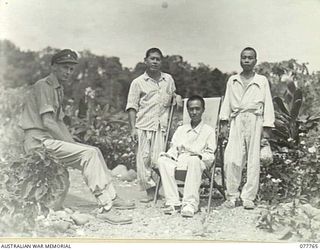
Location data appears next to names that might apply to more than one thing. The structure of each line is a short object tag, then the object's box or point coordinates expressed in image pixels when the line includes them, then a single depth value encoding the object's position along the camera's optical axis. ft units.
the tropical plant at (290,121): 17.97
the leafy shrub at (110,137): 17.74
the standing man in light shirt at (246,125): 17.71
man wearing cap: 17.33
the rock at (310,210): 17.57
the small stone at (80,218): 17.19
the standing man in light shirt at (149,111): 17.83
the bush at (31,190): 17.10
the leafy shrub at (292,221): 17.34
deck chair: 17.58
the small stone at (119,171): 17.63
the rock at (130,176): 17.70
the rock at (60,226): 17.10
